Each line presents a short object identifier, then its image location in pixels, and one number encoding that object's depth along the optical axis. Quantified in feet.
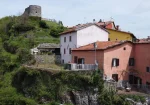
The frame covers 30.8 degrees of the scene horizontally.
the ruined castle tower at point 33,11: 241.35
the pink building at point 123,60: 125.08
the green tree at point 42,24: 225.35
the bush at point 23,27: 209.05
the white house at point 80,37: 146.92
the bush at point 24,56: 151.36
